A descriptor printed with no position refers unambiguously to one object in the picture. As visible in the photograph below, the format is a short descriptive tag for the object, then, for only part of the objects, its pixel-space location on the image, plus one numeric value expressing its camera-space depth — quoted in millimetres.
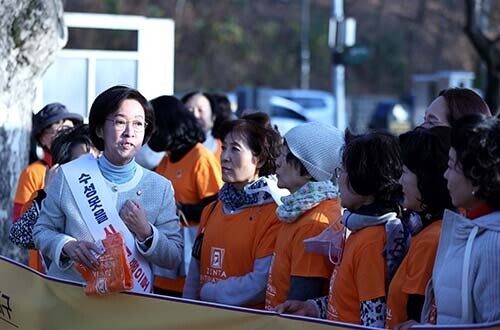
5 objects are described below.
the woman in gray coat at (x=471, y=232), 3645
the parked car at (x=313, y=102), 34531
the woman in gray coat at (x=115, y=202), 4984
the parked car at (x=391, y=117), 28391
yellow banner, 4094
